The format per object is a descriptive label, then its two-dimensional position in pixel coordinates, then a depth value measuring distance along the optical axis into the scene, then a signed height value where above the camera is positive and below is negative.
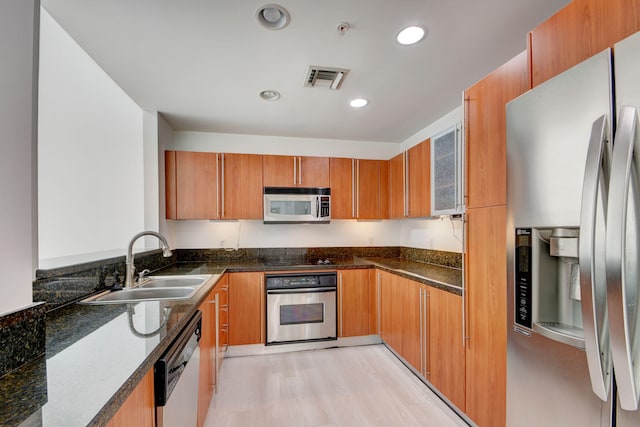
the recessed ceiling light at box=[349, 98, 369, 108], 2.47 +1.03
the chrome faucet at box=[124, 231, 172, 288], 1.85 -0.27
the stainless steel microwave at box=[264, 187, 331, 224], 3.19 +0.15
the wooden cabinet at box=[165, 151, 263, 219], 3.03 +0.36
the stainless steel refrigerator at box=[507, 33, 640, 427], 0.79 -0.10
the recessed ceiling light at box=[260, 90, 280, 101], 2.34 +1.04
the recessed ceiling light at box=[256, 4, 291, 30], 1.41 +1.05
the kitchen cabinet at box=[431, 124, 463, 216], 2.15 +0.37
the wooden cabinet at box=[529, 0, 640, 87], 0.88 +0.65
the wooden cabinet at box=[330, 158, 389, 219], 3.40 +0.35
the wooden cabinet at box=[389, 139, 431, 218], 2.66 +0.36
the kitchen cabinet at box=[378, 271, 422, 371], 2.36 -0.92
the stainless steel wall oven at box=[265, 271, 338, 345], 2.93 -0.94
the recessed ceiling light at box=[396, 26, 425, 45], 1.56 +1.04
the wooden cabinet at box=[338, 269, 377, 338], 3.07 -0.94
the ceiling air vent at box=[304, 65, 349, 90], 1.98 +1.03
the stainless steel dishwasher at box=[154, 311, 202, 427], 0.99 -0.66
